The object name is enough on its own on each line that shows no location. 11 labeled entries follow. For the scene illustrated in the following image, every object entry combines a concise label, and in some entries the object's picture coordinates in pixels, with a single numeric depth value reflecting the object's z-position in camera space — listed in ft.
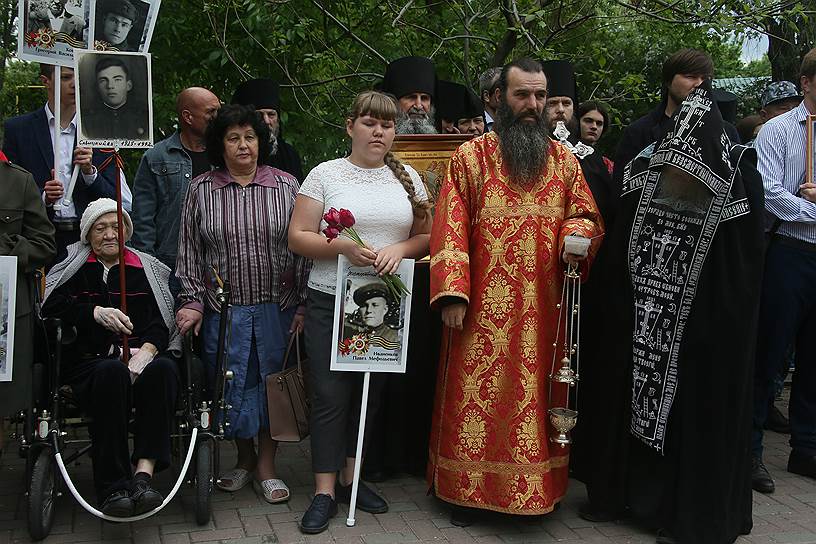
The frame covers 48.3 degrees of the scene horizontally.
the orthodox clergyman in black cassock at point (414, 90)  17.79
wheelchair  13.12
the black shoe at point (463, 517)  14.23
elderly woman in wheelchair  13.28
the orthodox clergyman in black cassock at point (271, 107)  17.89
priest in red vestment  13.64
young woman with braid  13.97
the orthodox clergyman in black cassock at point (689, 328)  13.15
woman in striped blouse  14.64
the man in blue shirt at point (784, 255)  16.21
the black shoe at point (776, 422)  20.57
